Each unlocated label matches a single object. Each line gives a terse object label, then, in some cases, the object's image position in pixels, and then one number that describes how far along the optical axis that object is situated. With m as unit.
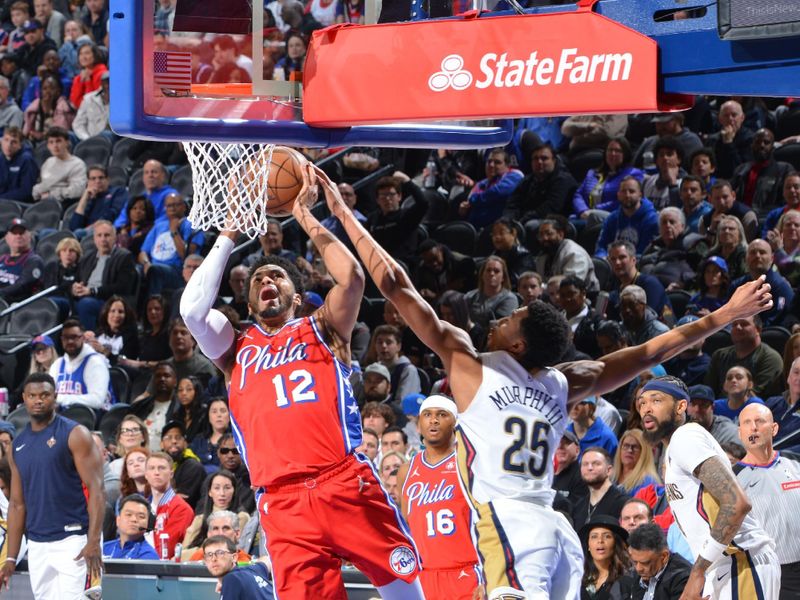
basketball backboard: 10.52
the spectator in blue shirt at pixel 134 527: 17.94
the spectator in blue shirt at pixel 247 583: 14.26
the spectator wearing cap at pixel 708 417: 16.24
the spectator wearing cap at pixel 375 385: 20.08
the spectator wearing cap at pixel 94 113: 31.27
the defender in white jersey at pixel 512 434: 10.30
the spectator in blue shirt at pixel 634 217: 21.96
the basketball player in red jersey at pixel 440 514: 13.08
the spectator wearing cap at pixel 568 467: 16.41
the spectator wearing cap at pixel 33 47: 34.79
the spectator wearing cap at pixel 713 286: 19.45
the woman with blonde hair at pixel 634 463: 15.88
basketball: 12.45
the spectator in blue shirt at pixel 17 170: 30.39
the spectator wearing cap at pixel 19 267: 26.34
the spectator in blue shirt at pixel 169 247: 24.80
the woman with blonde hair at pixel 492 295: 20.87
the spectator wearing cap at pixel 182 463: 19.56
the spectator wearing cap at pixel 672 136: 23.55
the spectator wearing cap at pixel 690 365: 19.11
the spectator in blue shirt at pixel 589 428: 17.36
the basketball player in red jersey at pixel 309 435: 11.10
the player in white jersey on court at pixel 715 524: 11.73
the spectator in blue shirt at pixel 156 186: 26.54
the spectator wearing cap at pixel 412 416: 18.95
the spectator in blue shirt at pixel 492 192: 24.53
